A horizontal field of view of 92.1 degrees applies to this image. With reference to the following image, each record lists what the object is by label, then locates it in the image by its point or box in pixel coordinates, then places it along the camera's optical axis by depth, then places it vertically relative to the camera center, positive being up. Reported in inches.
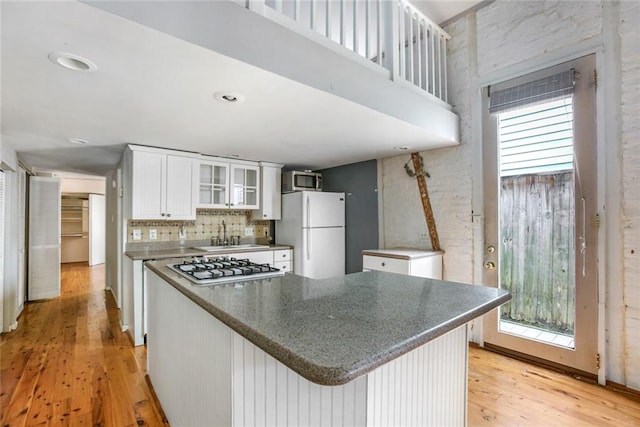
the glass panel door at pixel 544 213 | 94.3 +1.0
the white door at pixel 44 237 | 183.2 -11.7
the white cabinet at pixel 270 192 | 173.0 +14.0
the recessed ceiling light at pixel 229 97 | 74.0 +29.8
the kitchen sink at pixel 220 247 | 148.8 -15.6
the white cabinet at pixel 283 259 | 162.1 -22.5
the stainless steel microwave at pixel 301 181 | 175.5 +20.9
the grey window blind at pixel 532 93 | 97.7 +42.0
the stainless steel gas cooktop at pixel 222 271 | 61.2 -11.8
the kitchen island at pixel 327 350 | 32.0 -14.1
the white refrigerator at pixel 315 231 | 163.9 -8.0
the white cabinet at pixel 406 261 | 117.0 -18.0
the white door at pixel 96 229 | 317.7 -12.2
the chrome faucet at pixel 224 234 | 170.4 -9.6
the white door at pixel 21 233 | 154.2 -8.1
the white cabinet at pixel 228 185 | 155.3 +16.7
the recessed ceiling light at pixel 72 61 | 55.6 +29.3
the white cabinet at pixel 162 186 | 129.9 +13.7
